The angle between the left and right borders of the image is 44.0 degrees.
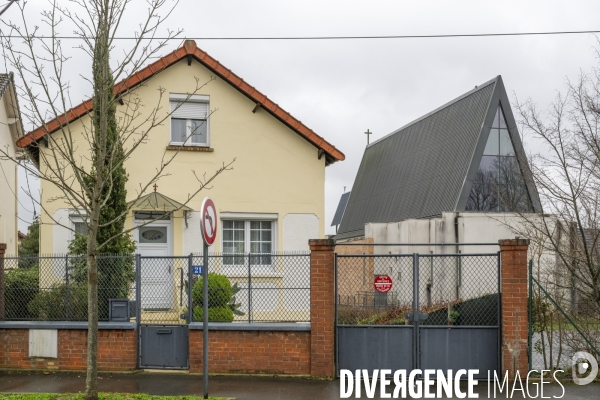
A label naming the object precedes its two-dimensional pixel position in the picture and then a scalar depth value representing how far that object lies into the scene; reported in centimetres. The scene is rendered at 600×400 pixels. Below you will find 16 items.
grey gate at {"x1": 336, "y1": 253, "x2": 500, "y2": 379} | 1214
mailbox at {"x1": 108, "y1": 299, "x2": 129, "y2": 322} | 1295
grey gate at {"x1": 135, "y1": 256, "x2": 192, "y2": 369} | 1275
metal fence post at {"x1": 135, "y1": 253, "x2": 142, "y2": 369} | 1287
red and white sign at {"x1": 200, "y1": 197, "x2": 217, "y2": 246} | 965
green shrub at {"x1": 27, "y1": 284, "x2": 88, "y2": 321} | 1319
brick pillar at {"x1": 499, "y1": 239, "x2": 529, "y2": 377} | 1191
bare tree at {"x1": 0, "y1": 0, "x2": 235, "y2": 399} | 970
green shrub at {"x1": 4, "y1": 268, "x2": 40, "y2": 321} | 1346
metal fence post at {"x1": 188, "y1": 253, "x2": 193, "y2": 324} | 1266
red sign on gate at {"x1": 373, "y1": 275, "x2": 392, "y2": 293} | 1296
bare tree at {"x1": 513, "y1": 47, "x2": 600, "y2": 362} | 1260
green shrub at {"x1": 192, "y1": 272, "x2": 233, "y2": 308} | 1328
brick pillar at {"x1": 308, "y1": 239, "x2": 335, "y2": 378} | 1218
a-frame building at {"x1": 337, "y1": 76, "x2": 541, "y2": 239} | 2650
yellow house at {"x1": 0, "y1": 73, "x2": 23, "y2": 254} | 2364
